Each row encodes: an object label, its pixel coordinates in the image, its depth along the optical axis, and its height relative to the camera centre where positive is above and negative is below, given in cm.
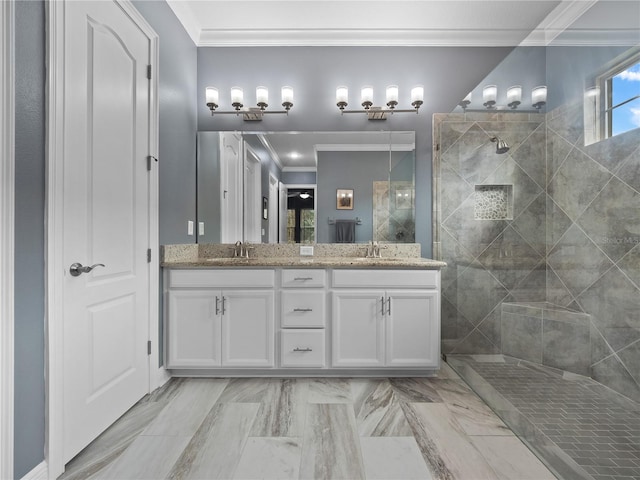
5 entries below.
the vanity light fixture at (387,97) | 273 +113
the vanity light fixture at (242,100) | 274 +112
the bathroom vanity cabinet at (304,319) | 230 -56
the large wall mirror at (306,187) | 282 +43
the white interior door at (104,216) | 149 +10
